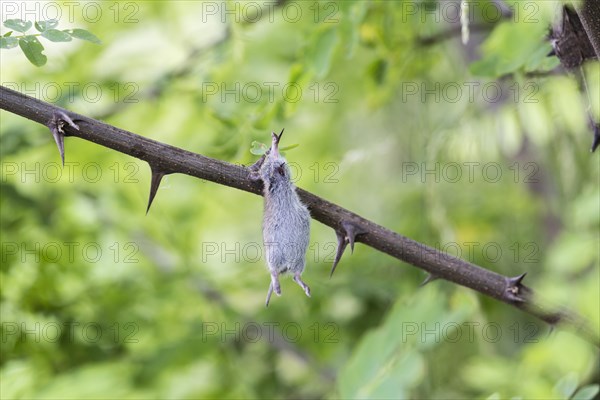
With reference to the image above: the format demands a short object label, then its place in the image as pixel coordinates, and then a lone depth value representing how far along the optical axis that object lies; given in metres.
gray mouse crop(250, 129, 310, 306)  5.39
